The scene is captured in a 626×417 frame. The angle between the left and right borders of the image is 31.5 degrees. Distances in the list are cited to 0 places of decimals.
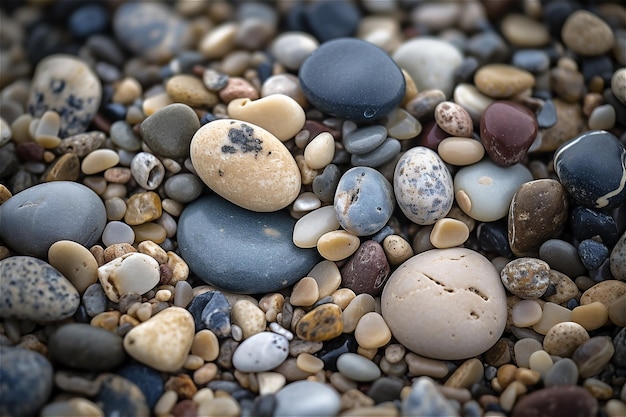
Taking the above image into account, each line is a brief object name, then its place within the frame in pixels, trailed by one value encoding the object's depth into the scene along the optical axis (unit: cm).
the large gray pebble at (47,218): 43
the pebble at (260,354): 41
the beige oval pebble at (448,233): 43
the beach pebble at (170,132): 45
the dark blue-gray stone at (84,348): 40
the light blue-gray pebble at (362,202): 43
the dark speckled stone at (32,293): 41
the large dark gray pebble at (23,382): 39
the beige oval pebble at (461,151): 44
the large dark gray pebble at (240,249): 43
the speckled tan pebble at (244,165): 43
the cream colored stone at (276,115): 45
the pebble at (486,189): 44
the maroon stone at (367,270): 43
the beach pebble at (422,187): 43
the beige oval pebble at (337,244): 43
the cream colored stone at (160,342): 41
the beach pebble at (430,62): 48
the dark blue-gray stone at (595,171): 43
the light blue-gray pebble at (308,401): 40
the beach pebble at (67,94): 47
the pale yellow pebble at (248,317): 43
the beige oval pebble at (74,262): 42
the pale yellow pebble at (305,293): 43
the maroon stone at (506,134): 44
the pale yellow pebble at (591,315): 42
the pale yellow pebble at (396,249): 44
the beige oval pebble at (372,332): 42
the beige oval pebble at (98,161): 45
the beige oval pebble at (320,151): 44
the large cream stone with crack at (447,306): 42
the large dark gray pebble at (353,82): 44
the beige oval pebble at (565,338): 42
